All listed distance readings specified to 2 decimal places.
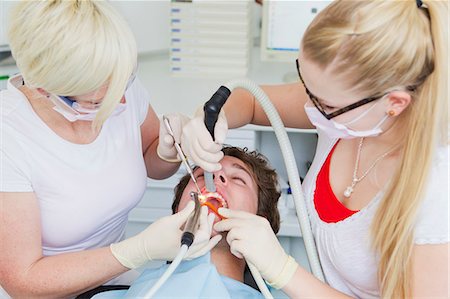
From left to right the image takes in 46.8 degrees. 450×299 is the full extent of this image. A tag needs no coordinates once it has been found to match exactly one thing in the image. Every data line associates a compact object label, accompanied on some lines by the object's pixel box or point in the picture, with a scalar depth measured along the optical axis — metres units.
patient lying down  1.36
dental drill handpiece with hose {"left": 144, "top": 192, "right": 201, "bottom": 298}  1.09
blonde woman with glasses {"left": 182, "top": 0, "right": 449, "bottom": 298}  0.99
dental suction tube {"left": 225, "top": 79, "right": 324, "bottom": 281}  1.32
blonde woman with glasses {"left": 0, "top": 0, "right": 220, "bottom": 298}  1.11
